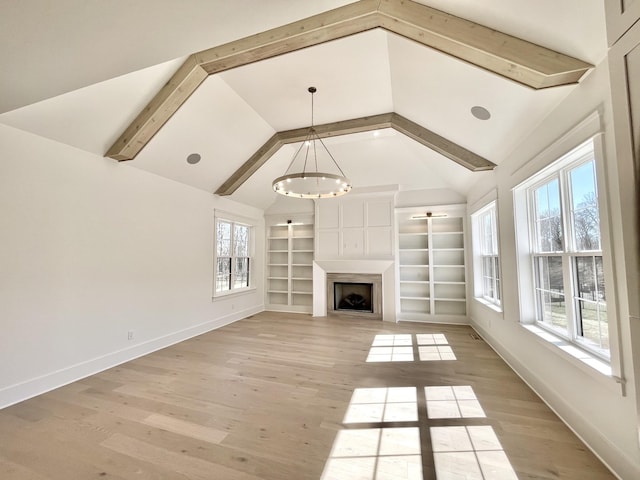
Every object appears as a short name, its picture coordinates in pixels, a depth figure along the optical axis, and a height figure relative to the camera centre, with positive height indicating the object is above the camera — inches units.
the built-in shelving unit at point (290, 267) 291.6 -6.1
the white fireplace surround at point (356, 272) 247.3 -13.3
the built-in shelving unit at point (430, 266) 243.3 -4.4
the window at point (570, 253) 88.4 +2.8
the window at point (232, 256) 241.4 +5.4
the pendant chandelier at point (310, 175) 143.7 +65.0
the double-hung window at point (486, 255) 185.8 +4.1
